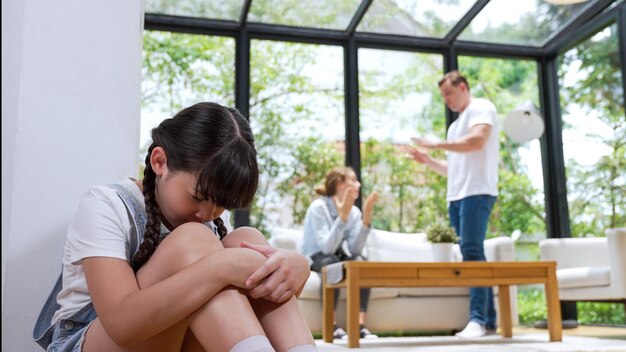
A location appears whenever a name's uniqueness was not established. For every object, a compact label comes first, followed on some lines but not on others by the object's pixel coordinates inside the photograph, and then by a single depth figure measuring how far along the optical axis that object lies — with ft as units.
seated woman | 13.44
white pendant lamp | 17.65
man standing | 12.62
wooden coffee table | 11.17
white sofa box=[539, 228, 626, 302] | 13.46
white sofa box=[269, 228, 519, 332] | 13.92
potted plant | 12.75
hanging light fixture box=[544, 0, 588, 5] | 14.17
